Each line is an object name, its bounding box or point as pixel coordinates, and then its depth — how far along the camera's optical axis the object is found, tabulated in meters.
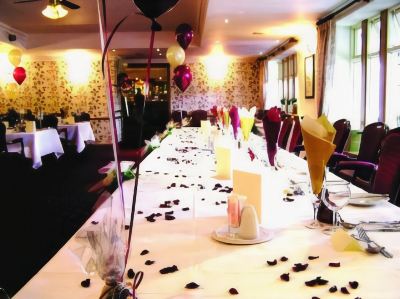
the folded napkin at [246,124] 3.41
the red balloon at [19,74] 10.64
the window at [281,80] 11.88
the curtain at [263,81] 13.22
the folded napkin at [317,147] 1.46
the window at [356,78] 7.54
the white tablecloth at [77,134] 9.17
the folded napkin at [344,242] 1.21
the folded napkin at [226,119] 4.74
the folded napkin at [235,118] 3.86
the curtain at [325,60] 7.26
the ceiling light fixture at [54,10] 5.56
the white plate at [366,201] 1.71
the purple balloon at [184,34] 7.24
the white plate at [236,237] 1.28
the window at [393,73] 6.10
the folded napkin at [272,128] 2.09
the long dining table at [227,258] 0.97
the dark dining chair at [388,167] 2.34
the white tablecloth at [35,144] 6.98
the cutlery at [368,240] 1.16
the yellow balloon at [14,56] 9.95
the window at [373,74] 6.77
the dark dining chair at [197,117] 9.49
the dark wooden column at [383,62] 6.22
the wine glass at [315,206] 1.45
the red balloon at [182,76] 9.02
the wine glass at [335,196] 1.40
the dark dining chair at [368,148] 3.66
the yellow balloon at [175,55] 8.11
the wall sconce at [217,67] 13.96
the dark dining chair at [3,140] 6.24
